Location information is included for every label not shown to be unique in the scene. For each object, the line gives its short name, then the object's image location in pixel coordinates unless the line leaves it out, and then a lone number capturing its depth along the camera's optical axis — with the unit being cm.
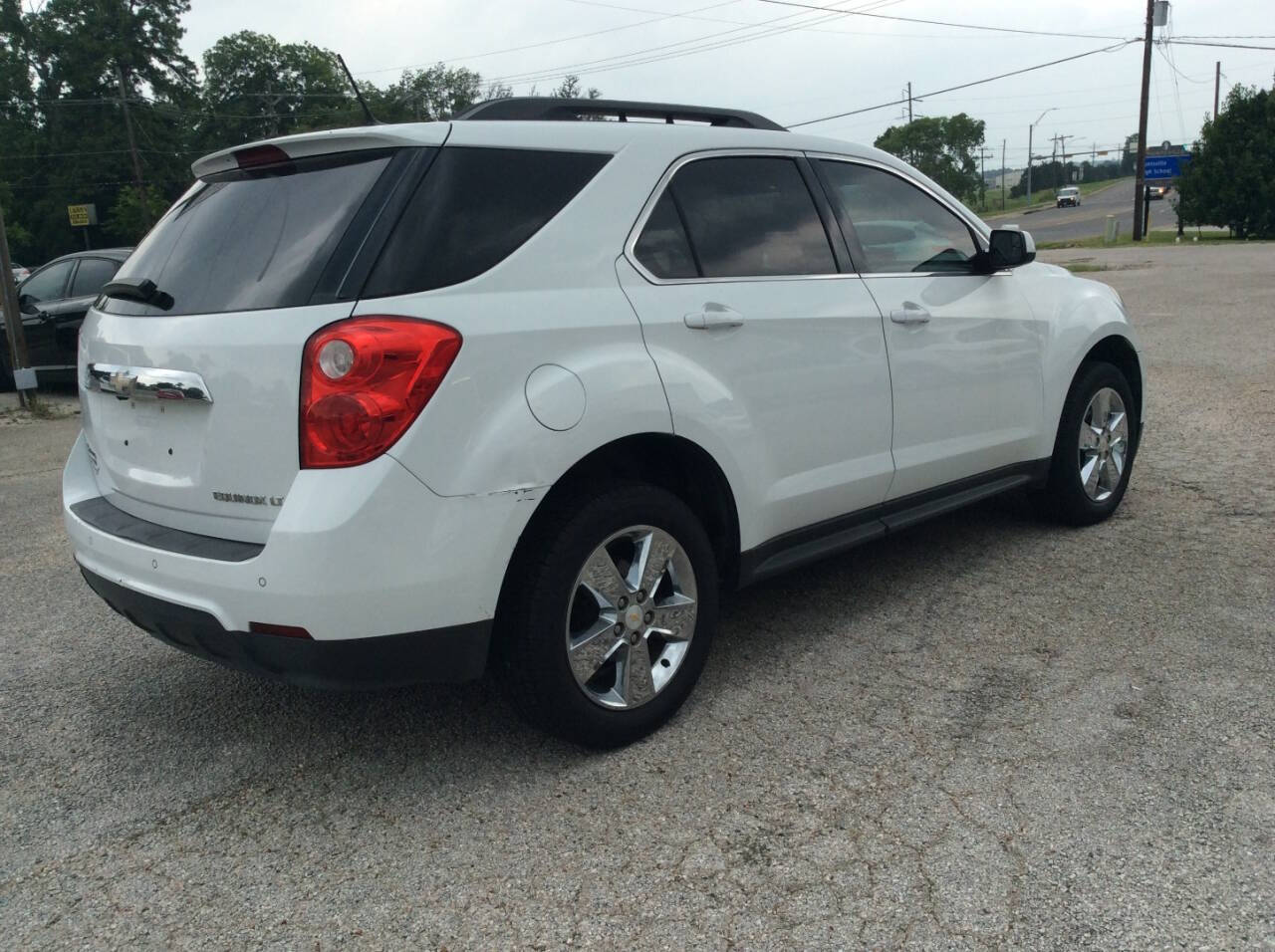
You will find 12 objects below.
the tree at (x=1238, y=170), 3741
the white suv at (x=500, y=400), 258
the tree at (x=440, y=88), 7619
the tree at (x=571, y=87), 6944
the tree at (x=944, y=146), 10144
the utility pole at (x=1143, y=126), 3609
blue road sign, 4150
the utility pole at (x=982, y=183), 10594
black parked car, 1116
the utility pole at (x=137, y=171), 4888
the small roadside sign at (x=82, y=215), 4581
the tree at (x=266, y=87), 6881
